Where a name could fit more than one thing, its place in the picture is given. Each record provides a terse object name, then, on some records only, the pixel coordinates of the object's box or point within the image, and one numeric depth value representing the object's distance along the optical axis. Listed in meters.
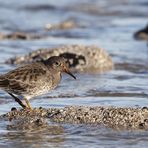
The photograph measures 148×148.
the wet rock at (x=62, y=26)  18.73
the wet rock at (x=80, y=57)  12.75
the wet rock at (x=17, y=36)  15.97
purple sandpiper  8.51
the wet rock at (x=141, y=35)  16.81
